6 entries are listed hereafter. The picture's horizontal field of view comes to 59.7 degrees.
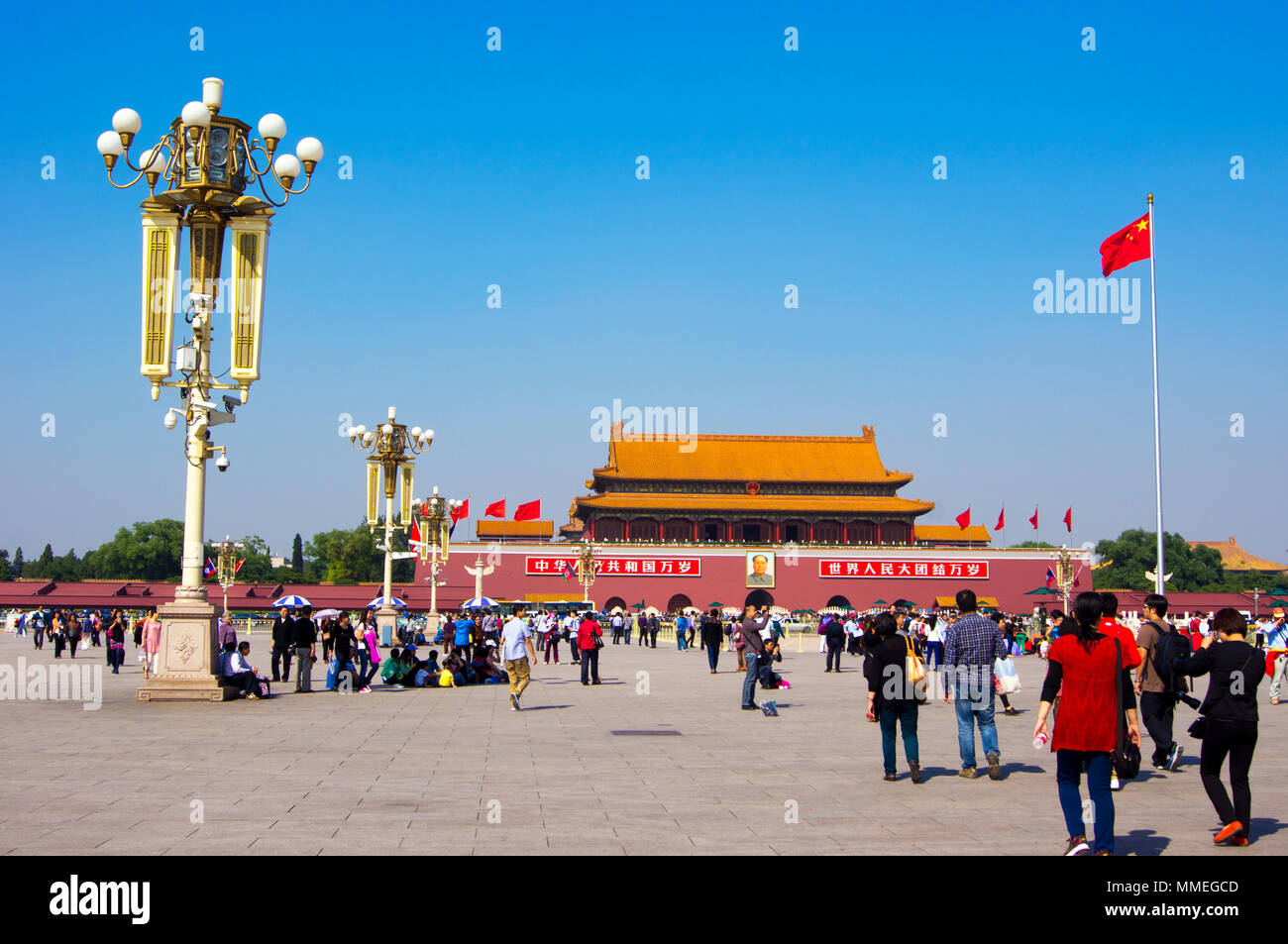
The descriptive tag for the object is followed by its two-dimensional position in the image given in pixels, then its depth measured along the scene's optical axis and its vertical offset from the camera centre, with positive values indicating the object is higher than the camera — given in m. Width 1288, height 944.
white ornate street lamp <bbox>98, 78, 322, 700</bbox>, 14.66 +3.87
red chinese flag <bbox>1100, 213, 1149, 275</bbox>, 23.06 +6.35
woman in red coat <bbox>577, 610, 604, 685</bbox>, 19.75 -1.65
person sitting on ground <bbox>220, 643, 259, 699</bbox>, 15.33 -1.69
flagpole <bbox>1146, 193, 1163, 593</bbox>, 23.62 +2.18
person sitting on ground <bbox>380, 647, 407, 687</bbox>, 18.45 -1.99
